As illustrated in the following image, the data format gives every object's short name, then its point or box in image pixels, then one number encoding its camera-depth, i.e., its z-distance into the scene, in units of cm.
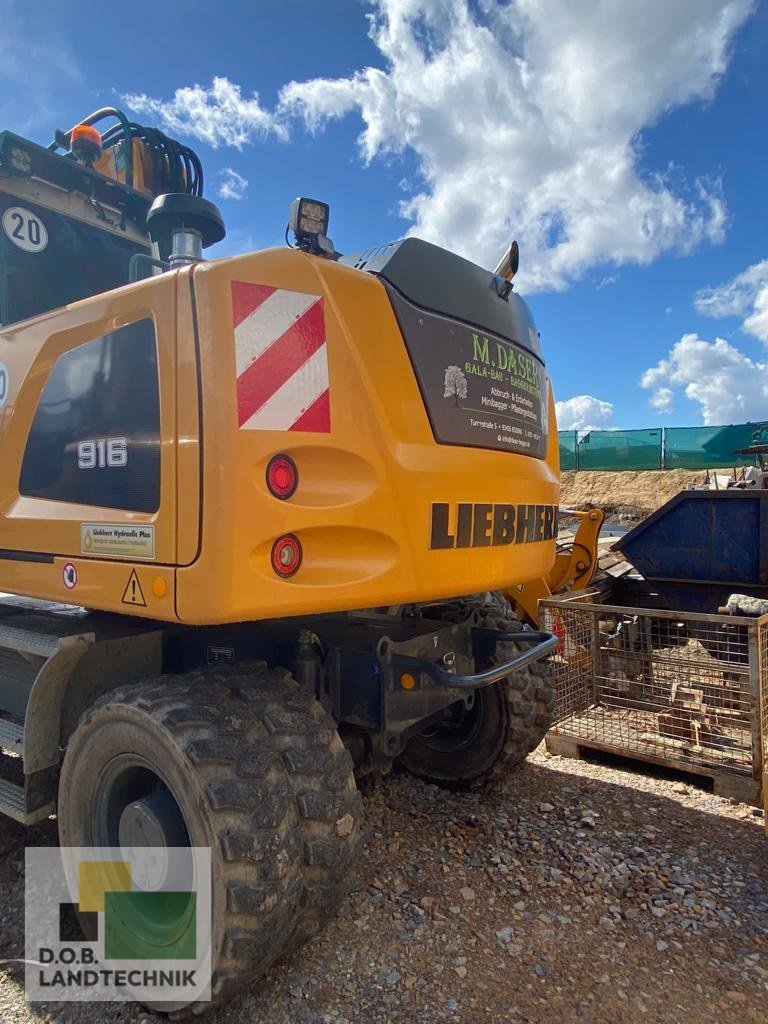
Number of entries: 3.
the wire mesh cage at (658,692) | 395
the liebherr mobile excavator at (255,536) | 205
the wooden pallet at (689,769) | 381
